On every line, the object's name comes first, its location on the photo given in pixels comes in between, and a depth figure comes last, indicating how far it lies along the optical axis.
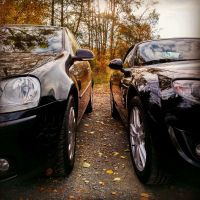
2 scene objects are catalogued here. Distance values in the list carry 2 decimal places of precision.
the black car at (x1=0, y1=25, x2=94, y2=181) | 2.17
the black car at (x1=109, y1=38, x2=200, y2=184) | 2.05
